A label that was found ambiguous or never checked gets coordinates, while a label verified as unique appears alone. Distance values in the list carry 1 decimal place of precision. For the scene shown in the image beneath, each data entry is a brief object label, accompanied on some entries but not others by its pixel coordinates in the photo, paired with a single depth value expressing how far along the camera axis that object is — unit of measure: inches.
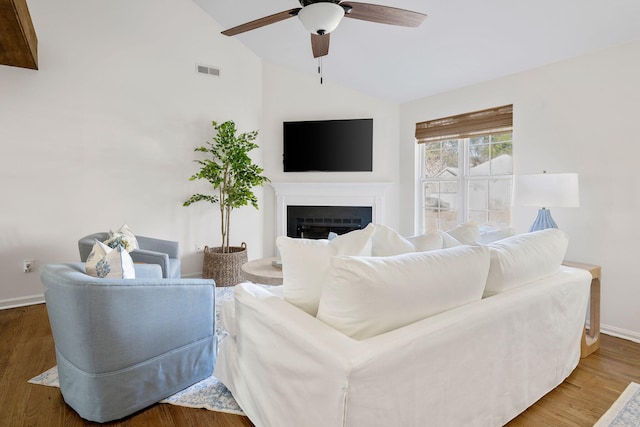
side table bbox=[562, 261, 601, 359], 97.8
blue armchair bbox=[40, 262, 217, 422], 62.6
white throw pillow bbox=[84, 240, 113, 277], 74.5
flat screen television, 192.7
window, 150.4
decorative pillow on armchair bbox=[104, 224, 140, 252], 102.0
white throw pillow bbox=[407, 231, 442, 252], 72.7
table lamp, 102.2
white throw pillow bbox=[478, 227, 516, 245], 94.2
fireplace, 191.6
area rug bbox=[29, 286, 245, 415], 73.0
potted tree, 161.2
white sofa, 46.4
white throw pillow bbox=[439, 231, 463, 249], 76.1
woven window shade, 144.6
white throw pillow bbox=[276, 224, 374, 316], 60.2
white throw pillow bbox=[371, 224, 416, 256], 68.6
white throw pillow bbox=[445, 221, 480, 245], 81.8
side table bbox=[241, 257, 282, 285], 104.3
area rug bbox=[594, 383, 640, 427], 70.1
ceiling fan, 84.2
